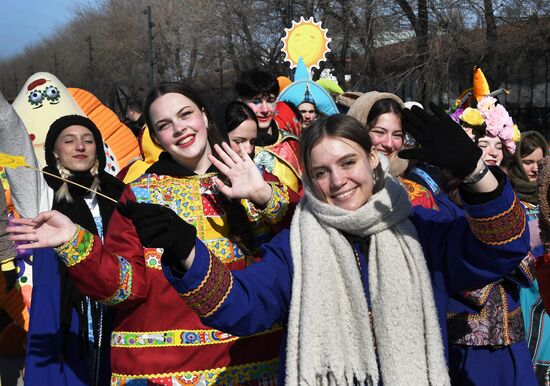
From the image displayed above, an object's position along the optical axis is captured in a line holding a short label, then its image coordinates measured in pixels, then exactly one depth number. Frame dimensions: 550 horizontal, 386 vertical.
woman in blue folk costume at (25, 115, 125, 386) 3.32
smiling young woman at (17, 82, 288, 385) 2.70
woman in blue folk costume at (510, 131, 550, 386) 3.59
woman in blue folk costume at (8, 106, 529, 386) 2.04
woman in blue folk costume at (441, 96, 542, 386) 3.05
